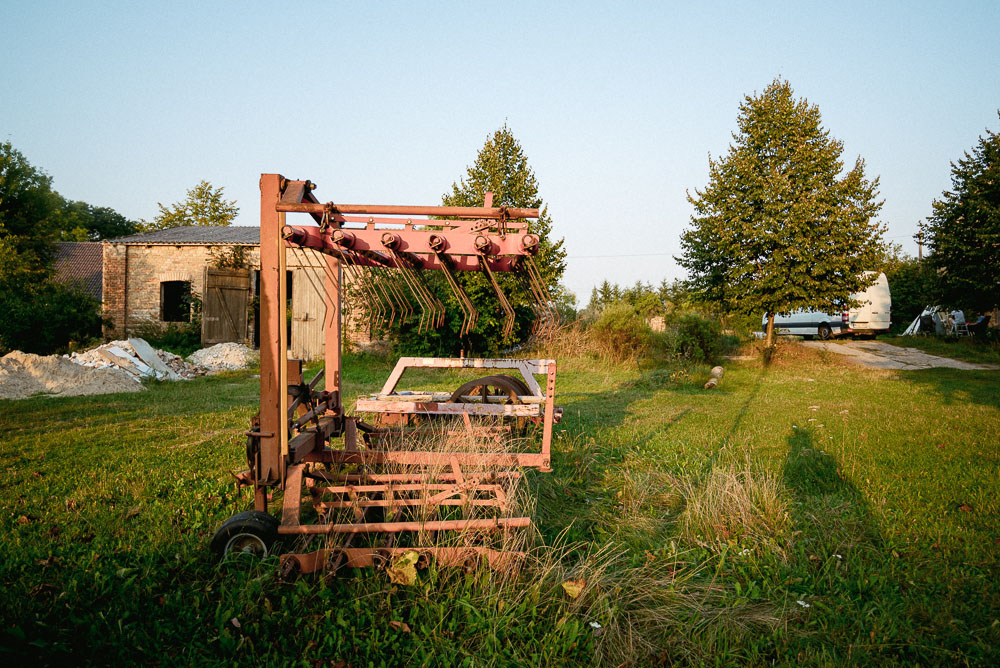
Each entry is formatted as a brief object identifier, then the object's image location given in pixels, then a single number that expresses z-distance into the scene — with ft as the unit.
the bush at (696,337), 50.60
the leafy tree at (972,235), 54.85
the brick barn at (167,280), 63.57
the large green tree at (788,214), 49.88
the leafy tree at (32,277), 48.91
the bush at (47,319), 47.96
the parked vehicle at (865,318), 78.69
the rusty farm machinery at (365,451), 10.70
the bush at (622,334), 54.80
